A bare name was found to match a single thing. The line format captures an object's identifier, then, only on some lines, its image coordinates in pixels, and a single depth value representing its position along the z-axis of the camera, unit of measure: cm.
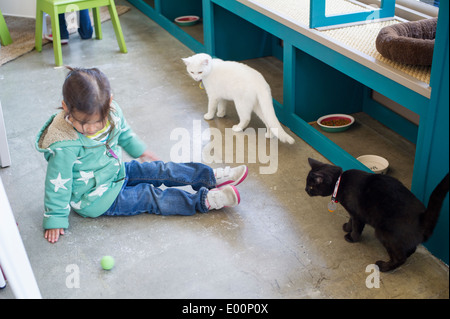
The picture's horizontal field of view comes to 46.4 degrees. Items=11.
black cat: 158
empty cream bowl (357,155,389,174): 220
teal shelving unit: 164
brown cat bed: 178
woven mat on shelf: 183
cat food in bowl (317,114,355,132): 252
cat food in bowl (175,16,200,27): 393
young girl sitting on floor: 182
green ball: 177
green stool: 330
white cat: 243
